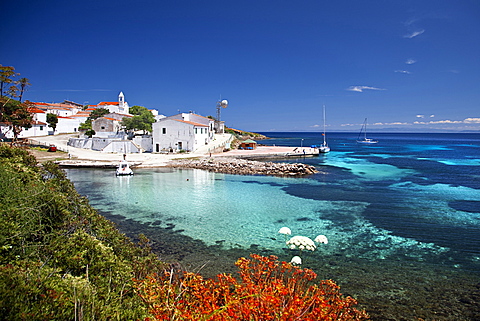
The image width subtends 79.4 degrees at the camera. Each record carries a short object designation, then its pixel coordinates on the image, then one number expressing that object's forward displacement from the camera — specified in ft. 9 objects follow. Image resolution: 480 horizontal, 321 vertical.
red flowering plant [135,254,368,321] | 13.26
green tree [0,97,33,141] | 126.96
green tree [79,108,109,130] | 206.07
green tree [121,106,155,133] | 177.88
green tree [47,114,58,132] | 202.74
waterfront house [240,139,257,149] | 212.43
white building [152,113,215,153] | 159.74
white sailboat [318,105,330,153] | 217.77
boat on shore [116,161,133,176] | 103.30
